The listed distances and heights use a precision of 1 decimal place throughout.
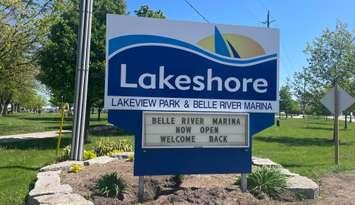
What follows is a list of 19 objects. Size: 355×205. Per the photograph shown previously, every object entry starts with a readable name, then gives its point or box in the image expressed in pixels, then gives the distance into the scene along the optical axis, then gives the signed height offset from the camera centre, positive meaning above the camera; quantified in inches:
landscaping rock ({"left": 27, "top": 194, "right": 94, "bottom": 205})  304.5 -43.8
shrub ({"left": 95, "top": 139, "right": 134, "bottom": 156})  581.9 -29.1
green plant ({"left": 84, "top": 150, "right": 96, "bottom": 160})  547.1 -34.5
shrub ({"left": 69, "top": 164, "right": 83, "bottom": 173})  430.0 -37.1
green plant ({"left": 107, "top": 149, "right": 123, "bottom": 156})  546.8 -31.9
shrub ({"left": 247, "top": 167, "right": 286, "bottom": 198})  371.9 -39.9
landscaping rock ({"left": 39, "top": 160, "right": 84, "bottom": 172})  440.3 -37.4
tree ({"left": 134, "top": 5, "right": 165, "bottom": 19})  1197.6 +228.1
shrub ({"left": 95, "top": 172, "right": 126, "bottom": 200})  346.9 -40.9
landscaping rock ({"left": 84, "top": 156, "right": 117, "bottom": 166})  481.0 -35.1
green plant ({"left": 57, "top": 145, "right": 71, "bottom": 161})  548.7 -35.3
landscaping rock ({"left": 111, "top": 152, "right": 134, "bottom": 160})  520.3 -32.6
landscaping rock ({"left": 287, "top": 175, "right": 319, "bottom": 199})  375.6 -43.5
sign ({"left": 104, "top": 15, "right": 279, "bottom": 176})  361.4 +19.8
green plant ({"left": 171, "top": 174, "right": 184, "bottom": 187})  396.5 -40.8
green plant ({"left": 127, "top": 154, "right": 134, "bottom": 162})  494.6 -33.1
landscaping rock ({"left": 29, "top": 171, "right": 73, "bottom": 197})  333.0 -41.3
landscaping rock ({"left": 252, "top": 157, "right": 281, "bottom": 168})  469.2 -34.6
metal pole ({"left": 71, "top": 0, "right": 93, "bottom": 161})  539.8 +48.2
